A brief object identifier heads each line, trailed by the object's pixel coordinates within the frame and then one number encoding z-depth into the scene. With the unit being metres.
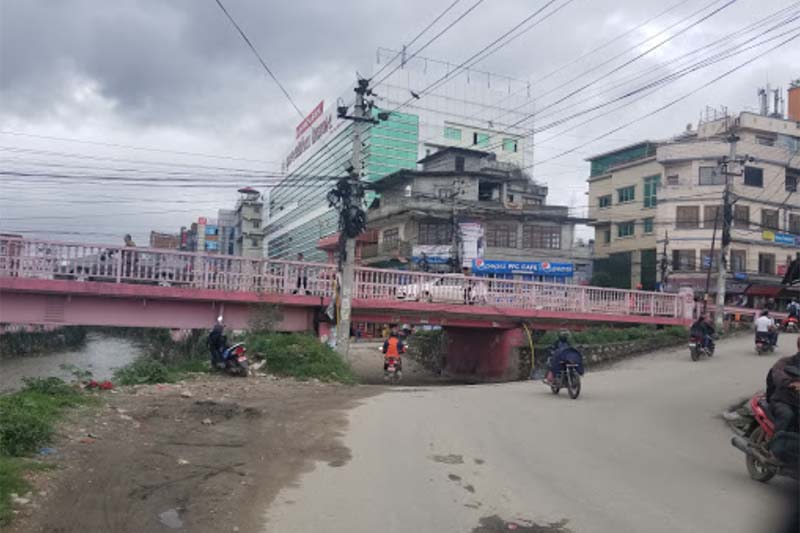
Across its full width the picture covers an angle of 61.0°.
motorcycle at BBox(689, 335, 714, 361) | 21.25
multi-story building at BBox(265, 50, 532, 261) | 54.94
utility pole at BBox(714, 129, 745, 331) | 27.05
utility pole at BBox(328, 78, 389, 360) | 18.86
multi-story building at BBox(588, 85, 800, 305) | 43.31
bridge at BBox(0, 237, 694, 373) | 16.66
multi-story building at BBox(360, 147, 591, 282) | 42.78
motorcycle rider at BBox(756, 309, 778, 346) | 22.06
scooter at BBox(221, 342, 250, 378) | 15.59
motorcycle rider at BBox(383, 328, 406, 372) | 20.12
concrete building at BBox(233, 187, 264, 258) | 78.00
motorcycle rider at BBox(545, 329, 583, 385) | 13.69
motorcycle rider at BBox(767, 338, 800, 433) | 6.95
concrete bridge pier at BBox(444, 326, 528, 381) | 24.67
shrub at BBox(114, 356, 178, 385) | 13.92
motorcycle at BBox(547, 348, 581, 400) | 13.48
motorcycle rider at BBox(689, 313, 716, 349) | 21.38
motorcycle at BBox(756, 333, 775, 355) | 22.00
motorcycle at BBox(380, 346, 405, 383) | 20.72
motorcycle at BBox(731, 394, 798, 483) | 6.93
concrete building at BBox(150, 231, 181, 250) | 74.20
